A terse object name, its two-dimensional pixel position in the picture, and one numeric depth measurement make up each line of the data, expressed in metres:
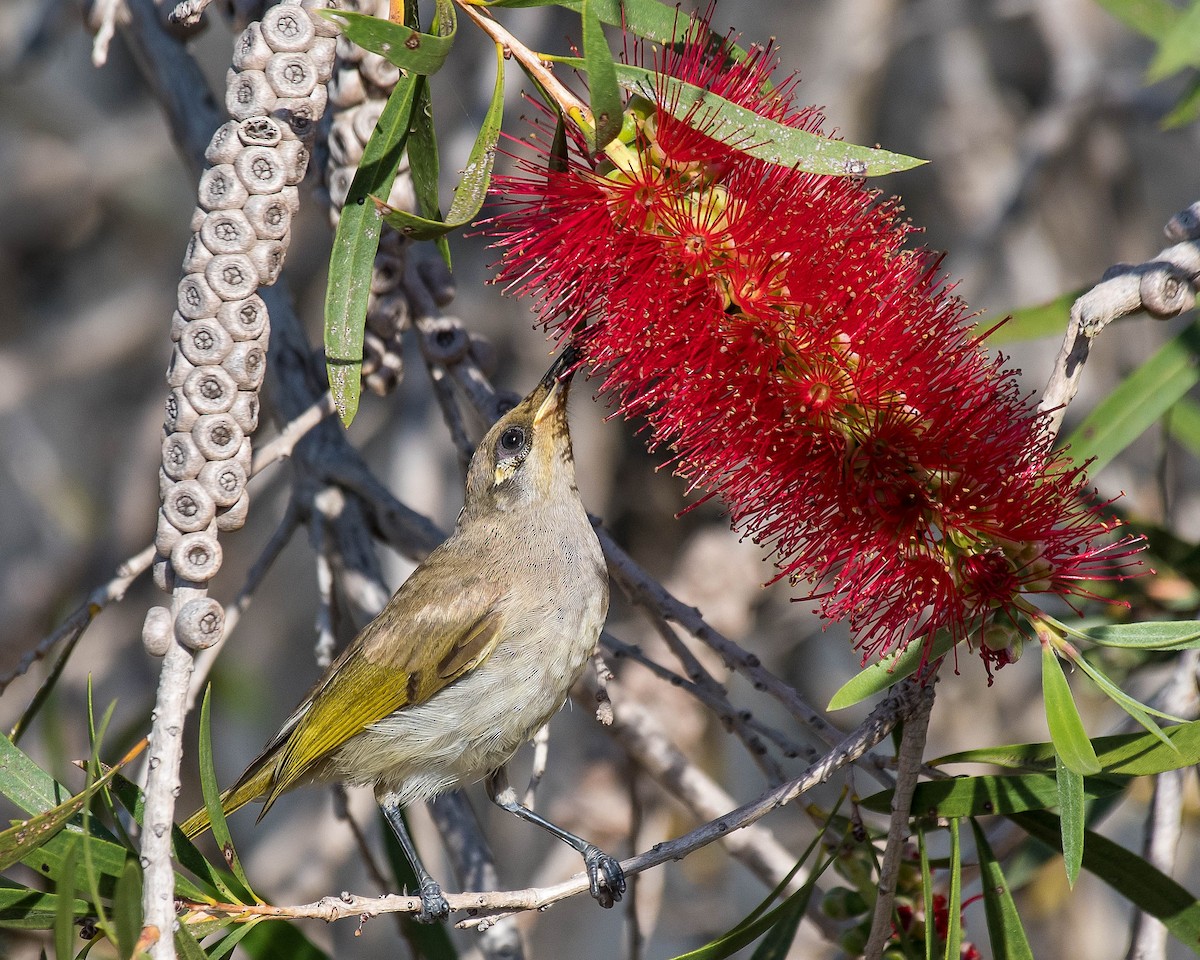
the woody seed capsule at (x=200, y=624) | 3.65
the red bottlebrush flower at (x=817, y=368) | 3.70
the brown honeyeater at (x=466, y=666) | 3.82
